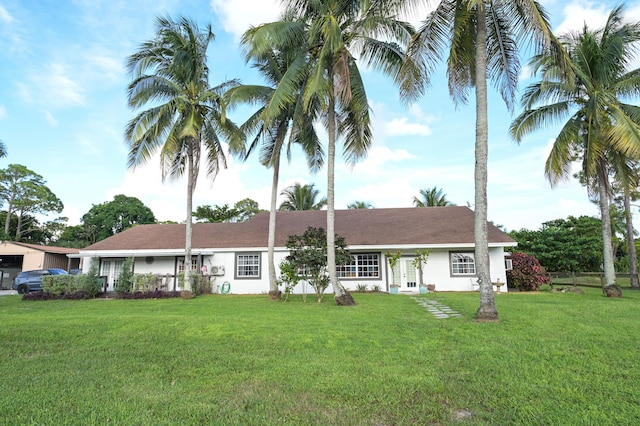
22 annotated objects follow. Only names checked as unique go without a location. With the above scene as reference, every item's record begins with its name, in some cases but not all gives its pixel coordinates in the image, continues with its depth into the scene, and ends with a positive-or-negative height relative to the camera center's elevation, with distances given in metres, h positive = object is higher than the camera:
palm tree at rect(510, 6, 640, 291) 14.02 +6.65
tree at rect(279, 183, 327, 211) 33.44 +6.37
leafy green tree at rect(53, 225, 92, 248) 40.75 +3.58
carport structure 25.61 +0.75
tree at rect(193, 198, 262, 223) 39.38 +6.08
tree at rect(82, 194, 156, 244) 42.19 +5.92
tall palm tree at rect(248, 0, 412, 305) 11.30 +7.10
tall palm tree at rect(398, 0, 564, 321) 8.60 +5.73
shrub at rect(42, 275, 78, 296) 15.74 -0.67
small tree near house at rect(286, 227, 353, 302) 13.45 +0.48
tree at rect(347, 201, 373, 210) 40.21 +6.89
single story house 17.53 +0.76
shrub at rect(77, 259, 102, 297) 16.12 -0.65
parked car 19.91 -0.67
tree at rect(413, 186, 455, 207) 34.96 +6.61
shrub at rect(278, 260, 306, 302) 13.53 -0.24
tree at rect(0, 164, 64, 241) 36.88 +7.65
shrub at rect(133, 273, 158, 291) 16.48 -0.62
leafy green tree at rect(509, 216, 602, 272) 25.48 +1.38
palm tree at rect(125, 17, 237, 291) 14.84 +7.08
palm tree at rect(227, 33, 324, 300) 13.62 +5.64
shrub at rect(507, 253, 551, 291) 17.98 -0.41
